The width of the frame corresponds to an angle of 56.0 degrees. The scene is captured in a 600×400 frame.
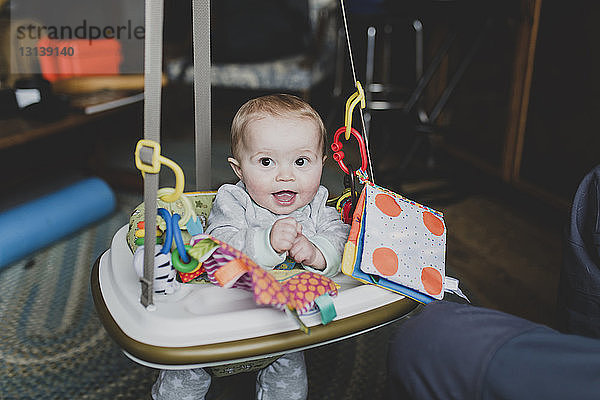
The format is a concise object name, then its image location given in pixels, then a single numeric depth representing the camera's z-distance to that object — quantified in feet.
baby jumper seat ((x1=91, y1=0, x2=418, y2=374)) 2.12
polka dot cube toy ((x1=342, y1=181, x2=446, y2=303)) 2.62
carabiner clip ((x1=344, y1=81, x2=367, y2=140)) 2.82
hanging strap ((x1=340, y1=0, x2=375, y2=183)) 2.84
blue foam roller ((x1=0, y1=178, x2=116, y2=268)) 5.46
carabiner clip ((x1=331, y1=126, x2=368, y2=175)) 3.01
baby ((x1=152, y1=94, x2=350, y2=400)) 2.79
